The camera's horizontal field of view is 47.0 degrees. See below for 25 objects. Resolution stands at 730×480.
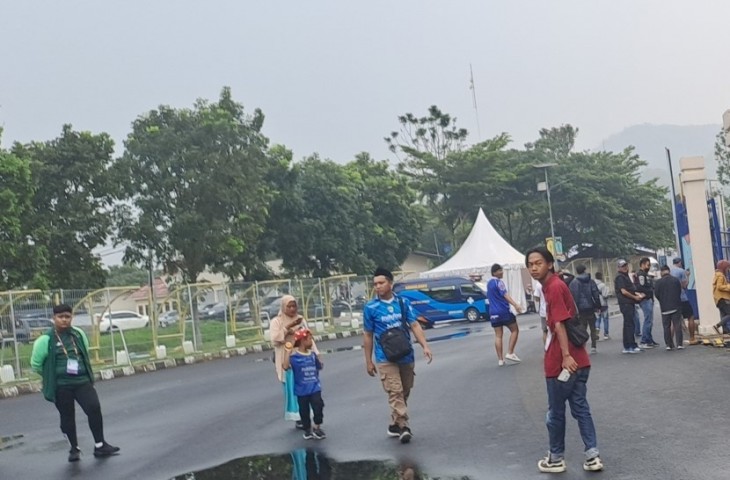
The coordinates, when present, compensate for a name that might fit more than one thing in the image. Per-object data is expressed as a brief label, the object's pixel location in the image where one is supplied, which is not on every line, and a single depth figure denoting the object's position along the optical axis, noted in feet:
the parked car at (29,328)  65.57
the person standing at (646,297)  47.91
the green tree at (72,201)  89.15
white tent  123.54
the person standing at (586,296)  44.65
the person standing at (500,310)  45.98
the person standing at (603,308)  55.61
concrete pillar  48.47
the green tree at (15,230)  76.23
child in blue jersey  29.32
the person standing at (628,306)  46.78
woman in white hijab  29.96
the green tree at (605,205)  166.30
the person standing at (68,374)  28.94
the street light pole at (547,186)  145.48
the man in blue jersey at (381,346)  27.35
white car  75.79
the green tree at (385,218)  134.41
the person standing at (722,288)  43.14
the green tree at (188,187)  98.27
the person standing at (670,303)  44.86
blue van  116.67
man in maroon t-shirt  21.01
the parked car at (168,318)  82.84
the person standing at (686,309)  47.85
